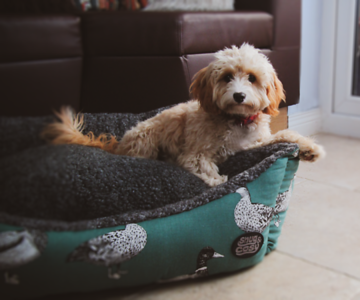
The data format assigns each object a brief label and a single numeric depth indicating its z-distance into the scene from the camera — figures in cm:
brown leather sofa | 119
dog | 95
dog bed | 72
